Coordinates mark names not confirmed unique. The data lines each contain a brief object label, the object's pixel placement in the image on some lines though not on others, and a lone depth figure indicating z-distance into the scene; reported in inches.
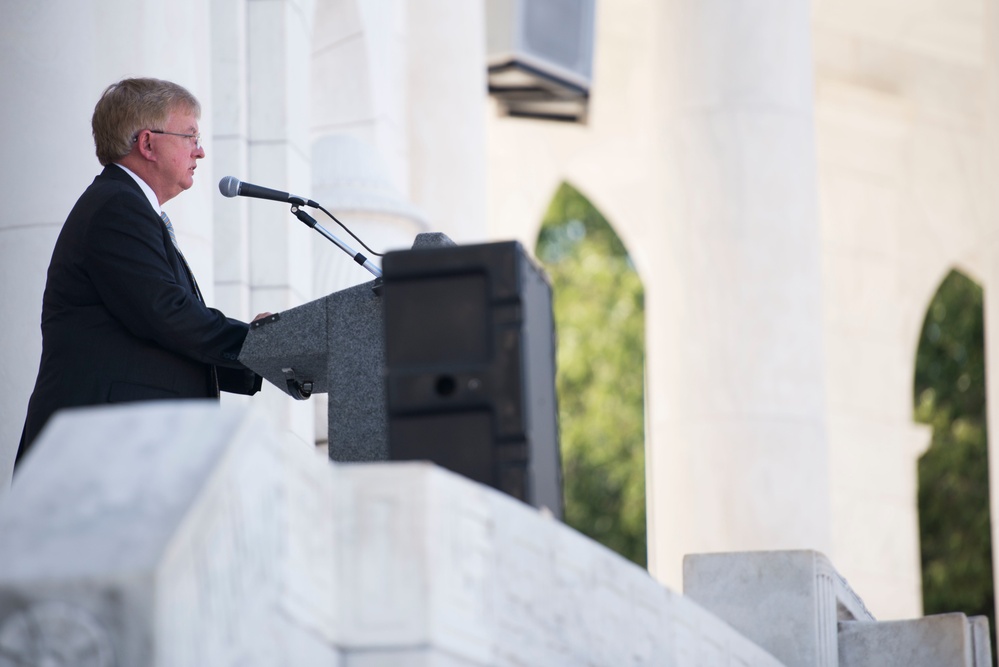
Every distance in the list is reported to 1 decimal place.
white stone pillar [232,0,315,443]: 768.9
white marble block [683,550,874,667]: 557.0
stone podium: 466.9
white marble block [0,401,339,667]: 260.4
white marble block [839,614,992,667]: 572.7
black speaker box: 382.0
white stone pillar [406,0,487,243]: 1110.4
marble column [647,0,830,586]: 1064.2
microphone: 473.1
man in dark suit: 440.5
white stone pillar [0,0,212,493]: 575.2
